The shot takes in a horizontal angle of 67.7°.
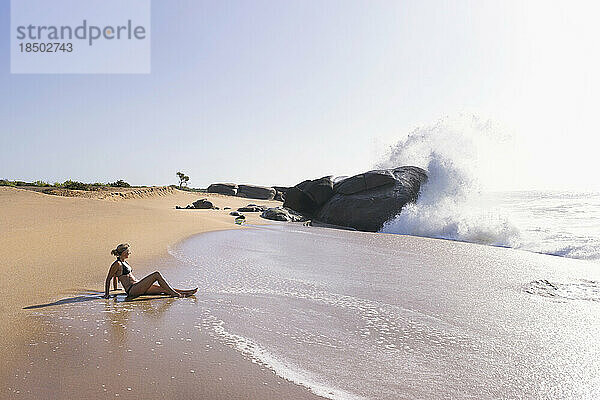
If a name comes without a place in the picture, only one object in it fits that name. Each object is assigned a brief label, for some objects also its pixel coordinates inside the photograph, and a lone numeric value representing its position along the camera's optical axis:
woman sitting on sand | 5.95
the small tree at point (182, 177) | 55.55
